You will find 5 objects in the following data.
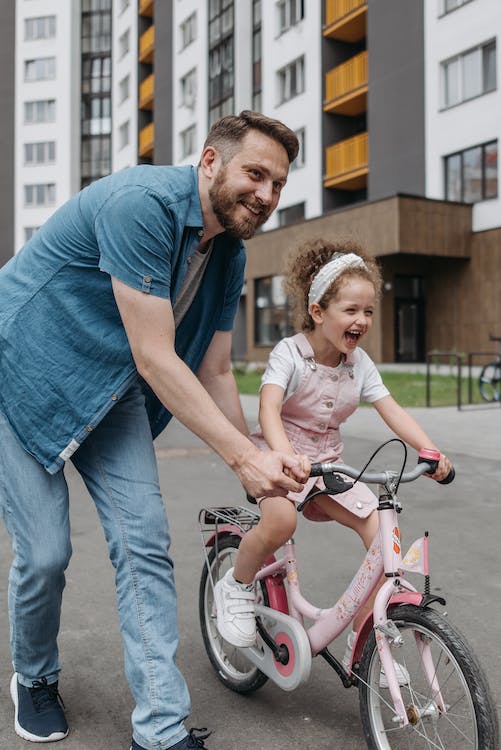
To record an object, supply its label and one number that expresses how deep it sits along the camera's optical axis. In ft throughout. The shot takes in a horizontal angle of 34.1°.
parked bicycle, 51.24
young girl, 9.18
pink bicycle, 7.17
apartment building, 77.97
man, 7.58
